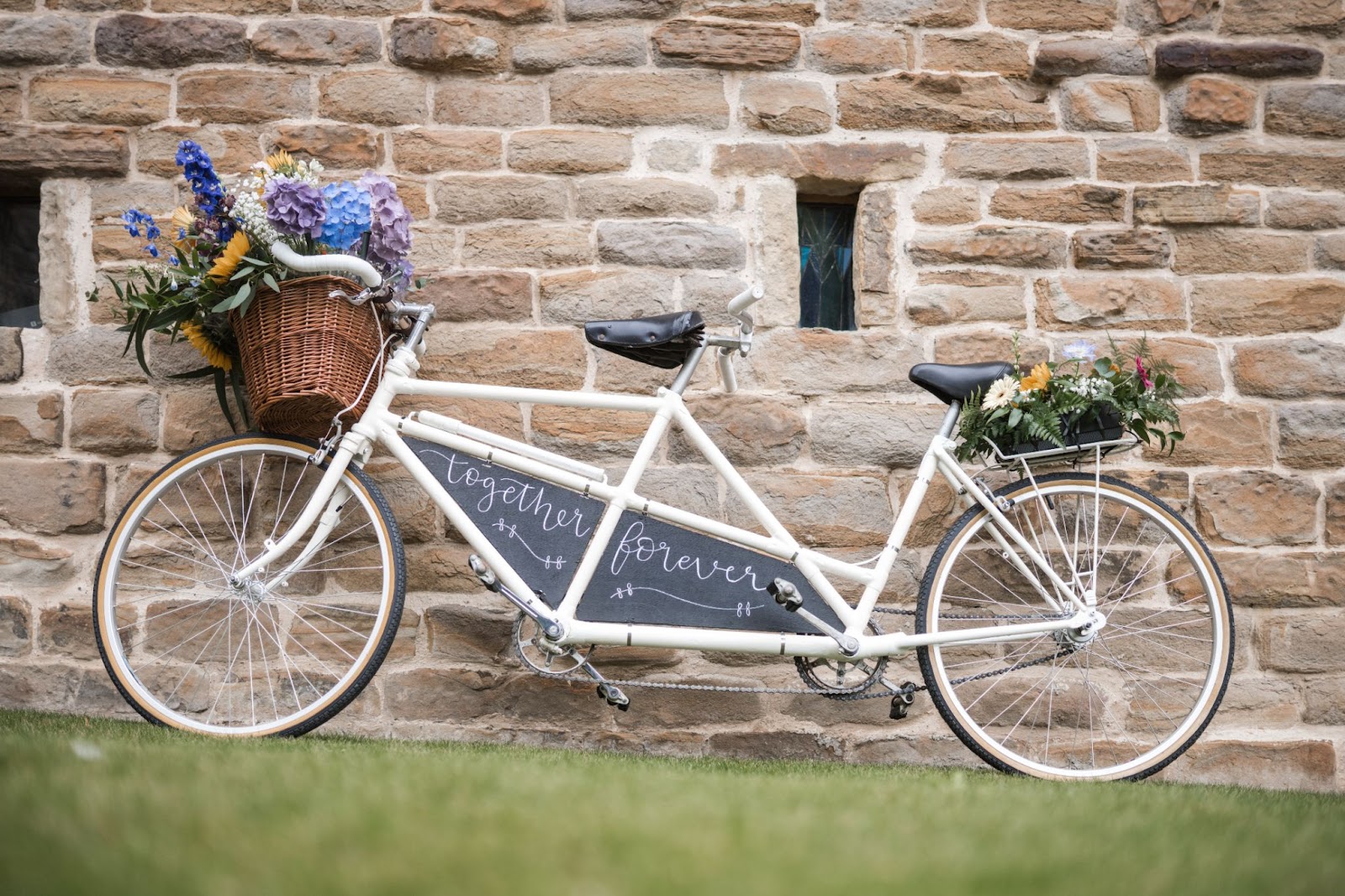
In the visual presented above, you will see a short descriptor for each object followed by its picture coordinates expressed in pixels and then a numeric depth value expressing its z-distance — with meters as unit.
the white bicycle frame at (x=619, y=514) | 2.49
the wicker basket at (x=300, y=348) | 2.47
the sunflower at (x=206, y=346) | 2.67
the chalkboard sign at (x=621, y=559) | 2.51
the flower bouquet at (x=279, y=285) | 2.48
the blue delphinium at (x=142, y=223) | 2.60
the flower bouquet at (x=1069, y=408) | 2.60
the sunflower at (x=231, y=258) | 2.47
